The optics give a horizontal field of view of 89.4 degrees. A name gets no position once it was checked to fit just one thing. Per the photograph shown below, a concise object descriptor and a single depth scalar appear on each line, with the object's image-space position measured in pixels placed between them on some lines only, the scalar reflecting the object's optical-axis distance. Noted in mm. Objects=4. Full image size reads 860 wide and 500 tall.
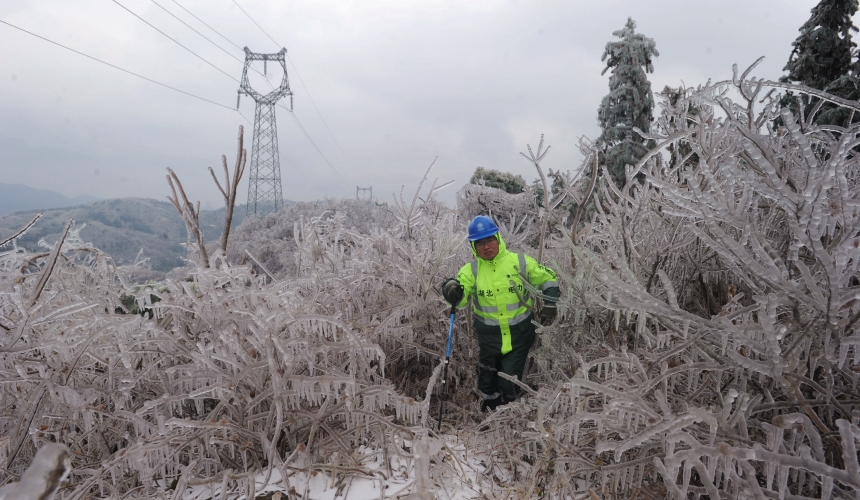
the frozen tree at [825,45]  12406
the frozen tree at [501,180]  18469
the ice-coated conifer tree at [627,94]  15258
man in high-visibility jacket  3480
